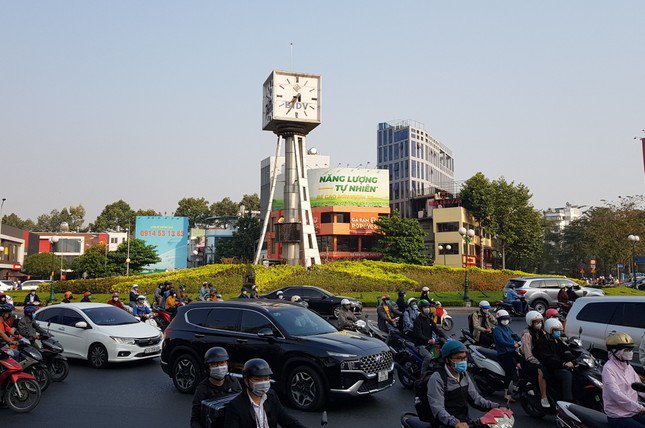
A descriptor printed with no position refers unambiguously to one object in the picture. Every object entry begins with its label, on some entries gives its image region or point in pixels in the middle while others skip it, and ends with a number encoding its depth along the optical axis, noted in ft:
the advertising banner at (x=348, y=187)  232.12
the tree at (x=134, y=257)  217.36
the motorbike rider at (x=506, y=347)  29.58
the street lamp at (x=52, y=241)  105.09
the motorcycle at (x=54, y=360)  36.65
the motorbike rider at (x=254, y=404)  12.52
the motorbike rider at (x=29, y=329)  35.83
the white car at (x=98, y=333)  41.96
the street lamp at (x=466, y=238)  99.59
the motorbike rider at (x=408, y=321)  37.26
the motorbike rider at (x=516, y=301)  78.33
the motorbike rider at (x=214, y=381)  14.78
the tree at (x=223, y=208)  411.50
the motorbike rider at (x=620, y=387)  17.11
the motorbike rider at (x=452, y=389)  15.90
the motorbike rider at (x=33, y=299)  61.88
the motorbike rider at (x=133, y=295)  65.57
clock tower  156.04
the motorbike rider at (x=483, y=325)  35.58
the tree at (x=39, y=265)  265.75
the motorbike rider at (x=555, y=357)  25.61
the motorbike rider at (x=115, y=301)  56.95
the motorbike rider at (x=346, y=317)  45.29
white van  34.99
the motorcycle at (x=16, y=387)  29.01
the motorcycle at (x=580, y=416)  17.88
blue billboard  311.06
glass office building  313.73
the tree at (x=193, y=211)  410.52
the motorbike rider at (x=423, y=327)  34.86
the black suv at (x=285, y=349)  28.05
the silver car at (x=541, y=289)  83.76
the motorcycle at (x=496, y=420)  14.49
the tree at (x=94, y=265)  211.82
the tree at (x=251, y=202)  385.29
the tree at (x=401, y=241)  209.93
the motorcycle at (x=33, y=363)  30.66
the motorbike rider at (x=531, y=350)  26.21
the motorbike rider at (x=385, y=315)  44.73
